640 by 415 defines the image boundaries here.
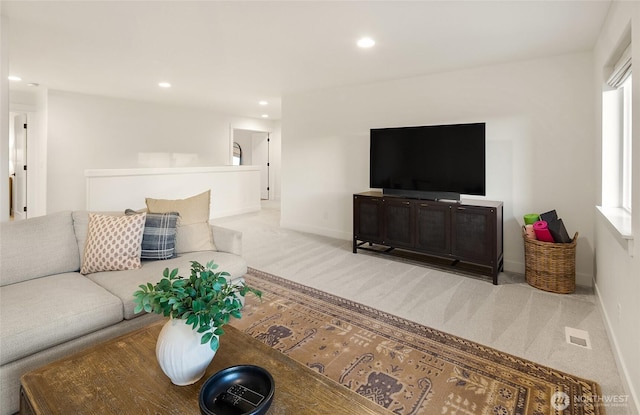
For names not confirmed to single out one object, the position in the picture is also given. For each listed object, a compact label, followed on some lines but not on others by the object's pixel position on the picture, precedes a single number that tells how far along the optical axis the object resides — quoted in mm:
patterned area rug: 1730
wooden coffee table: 1154
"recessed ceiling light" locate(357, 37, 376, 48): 3150
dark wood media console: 3457
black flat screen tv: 3637
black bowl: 1126
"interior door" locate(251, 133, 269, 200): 10148
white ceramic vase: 1232
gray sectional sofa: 1637
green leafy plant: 1236
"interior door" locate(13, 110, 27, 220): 5906
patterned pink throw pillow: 2375
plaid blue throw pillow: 2578
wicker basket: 3109
